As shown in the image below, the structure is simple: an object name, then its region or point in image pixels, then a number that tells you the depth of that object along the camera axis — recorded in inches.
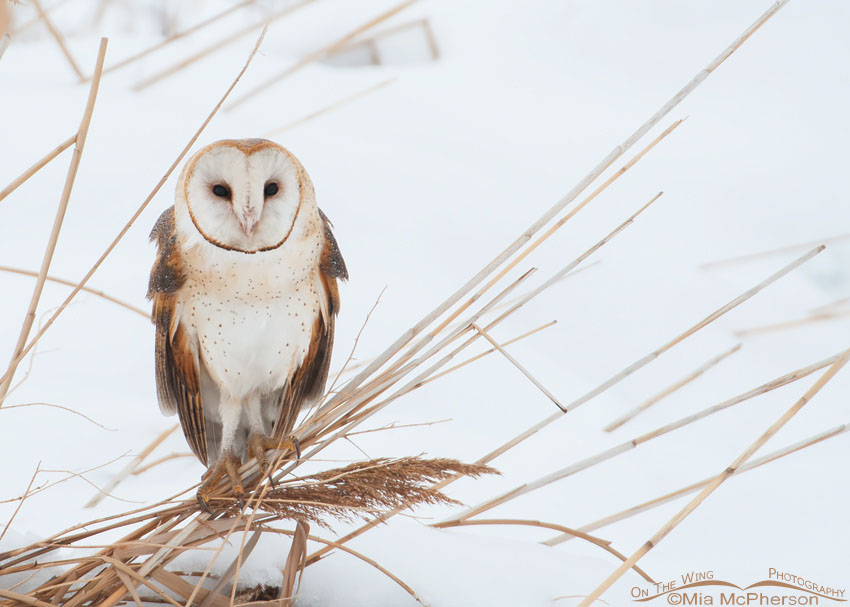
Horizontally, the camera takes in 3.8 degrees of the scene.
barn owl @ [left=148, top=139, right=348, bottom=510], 397.8
